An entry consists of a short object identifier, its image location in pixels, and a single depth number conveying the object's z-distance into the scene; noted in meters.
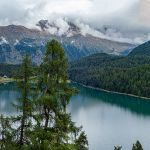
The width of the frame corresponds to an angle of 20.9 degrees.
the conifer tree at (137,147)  58.98
